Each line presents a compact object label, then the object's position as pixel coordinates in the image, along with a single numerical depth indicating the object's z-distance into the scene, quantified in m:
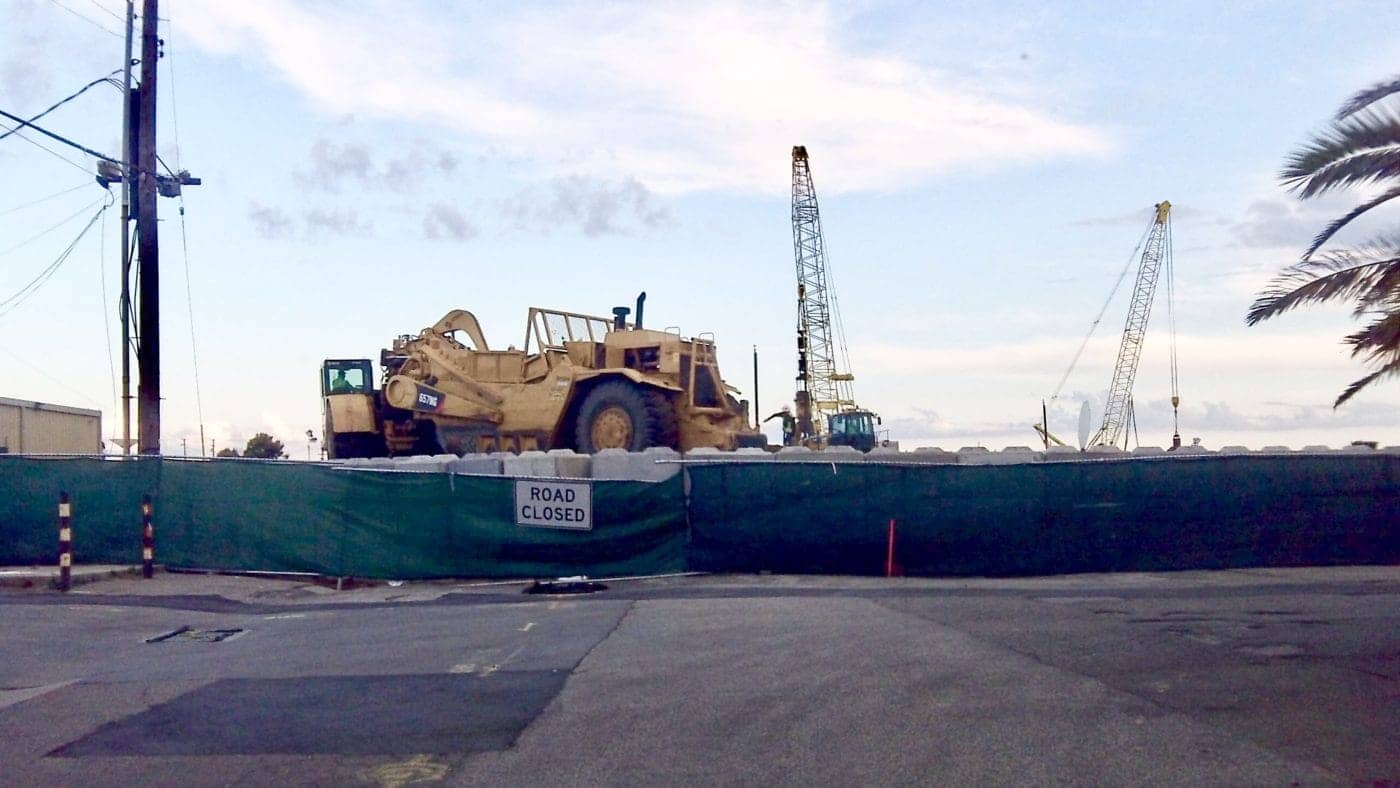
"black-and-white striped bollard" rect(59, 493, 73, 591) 16.12
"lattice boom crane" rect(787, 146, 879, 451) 63.25
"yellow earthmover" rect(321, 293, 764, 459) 22.62
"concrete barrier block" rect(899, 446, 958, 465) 19.14
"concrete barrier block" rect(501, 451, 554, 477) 18.61
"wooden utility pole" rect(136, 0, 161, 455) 20.83
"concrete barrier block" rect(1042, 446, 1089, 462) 18.91
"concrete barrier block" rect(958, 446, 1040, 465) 18.67
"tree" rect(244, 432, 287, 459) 60.34
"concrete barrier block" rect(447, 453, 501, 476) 19.19
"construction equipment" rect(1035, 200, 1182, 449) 57.24
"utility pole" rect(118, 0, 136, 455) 22.44
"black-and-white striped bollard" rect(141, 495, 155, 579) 17.52
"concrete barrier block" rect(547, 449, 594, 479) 18.61
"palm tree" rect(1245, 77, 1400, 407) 10.85
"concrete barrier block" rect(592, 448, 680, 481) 18.34
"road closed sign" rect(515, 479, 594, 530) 17.53
